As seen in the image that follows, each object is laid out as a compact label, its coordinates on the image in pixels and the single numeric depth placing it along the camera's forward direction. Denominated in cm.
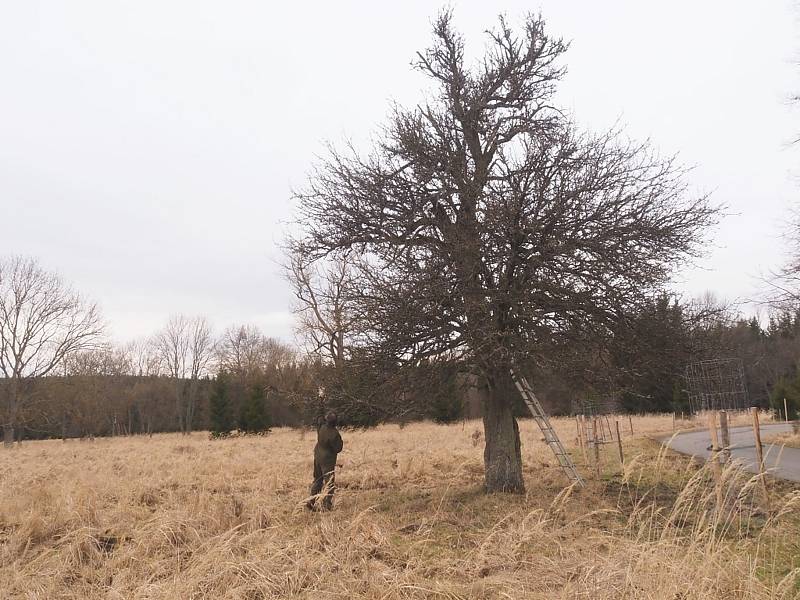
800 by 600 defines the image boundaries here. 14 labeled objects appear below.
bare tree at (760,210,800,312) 1630
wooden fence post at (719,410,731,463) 896
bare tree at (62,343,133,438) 4228
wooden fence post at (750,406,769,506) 868
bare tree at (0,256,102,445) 3550
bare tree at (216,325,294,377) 5588
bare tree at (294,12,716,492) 911
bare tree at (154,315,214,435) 5709
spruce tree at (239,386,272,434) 4128
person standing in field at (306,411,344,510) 976
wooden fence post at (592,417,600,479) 1268
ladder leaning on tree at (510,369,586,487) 1109
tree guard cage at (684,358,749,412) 1912
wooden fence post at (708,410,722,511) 692
